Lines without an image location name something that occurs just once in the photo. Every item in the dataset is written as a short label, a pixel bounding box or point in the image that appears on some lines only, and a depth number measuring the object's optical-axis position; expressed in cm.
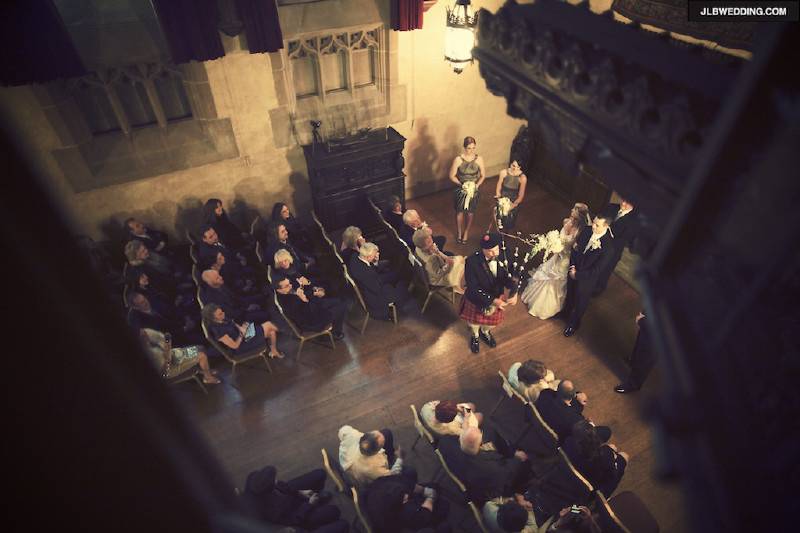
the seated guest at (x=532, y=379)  448
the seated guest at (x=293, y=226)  636
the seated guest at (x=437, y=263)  579
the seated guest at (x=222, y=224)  627
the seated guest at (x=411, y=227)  601
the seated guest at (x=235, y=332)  475
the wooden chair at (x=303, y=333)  526
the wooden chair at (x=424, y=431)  418
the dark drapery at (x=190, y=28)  488
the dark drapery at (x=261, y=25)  521
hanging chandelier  500
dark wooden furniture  672
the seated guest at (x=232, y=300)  511
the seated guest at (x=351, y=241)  573
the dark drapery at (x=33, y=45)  441
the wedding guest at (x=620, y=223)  527
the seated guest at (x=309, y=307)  504
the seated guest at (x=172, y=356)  461
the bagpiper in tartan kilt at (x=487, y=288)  503
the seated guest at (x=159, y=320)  472
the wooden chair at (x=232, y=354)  488
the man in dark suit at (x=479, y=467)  376
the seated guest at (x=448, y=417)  412
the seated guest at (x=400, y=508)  355
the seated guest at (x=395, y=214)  648
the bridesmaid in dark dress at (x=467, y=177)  686
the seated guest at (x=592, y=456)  368
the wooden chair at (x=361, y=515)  350
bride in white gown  561
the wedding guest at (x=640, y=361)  479
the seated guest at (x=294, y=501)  352
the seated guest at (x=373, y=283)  534
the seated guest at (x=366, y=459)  379
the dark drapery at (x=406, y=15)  601
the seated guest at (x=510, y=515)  333
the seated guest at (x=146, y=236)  585
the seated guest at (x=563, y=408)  407
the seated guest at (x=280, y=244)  584
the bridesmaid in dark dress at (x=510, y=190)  679
